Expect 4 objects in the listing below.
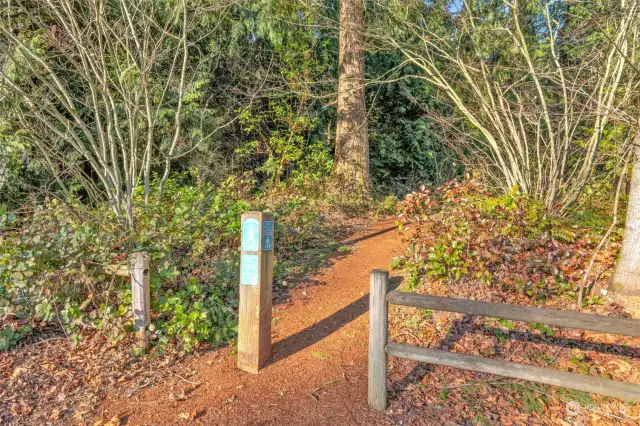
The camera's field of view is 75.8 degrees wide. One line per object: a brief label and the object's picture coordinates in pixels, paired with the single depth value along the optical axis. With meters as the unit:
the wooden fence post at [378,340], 3.13
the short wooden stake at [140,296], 3.96
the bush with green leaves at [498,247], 4.62
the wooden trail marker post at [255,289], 3.57
